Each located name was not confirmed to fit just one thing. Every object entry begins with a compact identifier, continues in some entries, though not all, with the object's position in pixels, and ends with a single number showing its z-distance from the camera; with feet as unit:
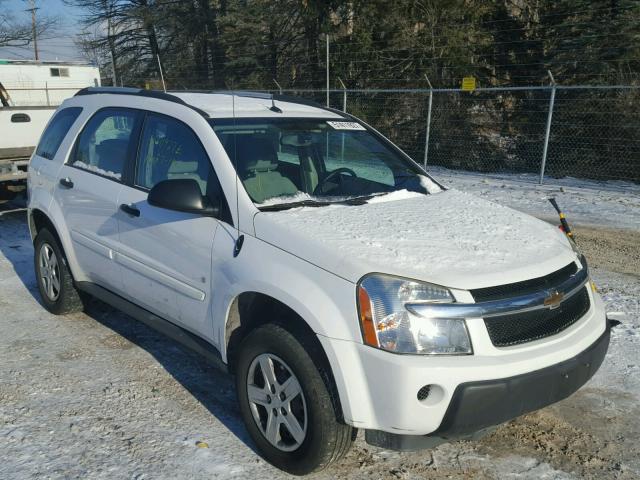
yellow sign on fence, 43.22
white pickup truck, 27.78
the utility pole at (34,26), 124.23
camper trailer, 28.81
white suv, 8.41
